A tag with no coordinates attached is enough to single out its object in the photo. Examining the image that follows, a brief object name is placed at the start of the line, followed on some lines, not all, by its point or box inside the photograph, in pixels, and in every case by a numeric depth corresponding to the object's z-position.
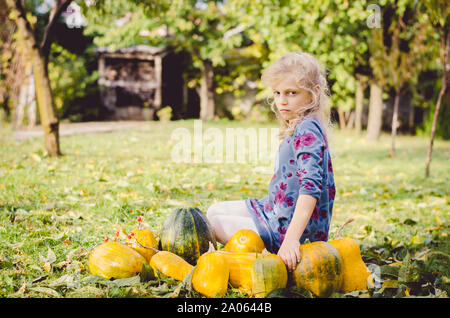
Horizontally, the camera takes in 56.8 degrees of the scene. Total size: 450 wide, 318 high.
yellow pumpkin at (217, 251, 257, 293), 2.14
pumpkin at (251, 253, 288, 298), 2.00
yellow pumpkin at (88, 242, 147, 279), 2.16
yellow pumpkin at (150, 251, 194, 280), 2.16
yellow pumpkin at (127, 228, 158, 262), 2.39
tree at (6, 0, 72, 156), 6.57
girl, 2.28
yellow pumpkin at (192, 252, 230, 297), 2.04
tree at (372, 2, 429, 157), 8.86
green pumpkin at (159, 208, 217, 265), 2.40
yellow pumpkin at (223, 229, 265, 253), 2.34
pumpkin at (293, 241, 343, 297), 2.06
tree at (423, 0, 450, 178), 6.09
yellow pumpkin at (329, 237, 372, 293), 2.17
